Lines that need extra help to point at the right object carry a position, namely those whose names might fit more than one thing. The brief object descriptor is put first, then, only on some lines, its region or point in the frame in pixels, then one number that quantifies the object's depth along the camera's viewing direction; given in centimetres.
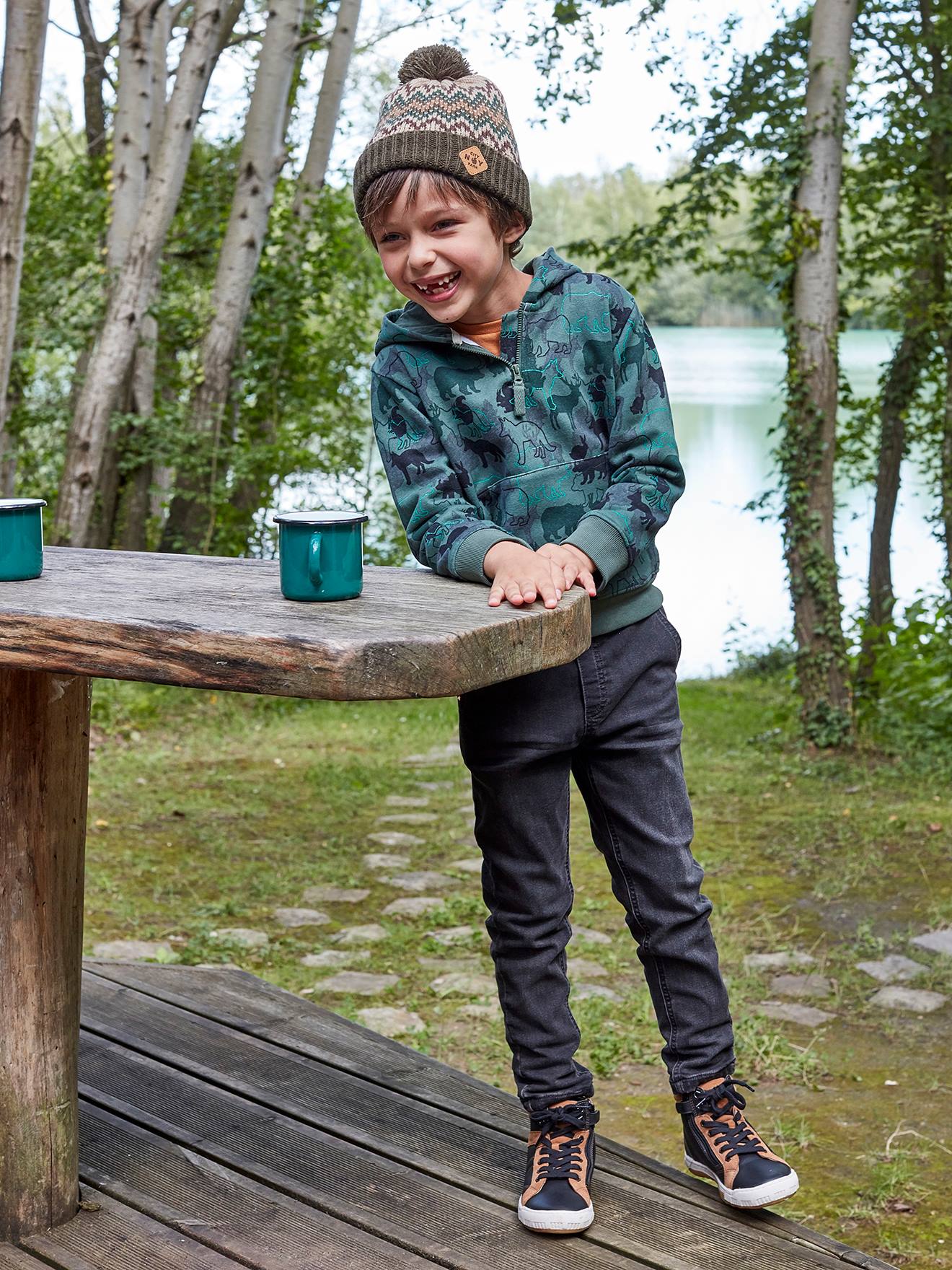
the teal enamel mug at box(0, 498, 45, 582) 187
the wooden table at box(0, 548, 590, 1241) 147
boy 201
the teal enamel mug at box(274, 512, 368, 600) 174
